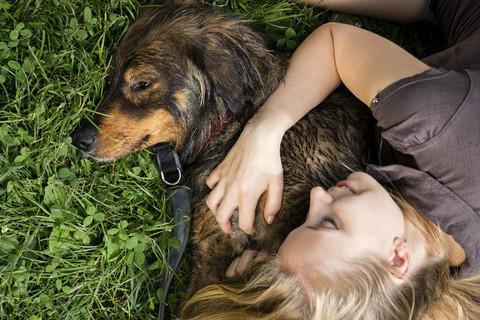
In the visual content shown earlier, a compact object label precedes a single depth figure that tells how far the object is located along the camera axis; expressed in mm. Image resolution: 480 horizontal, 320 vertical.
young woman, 2027
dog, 2494
